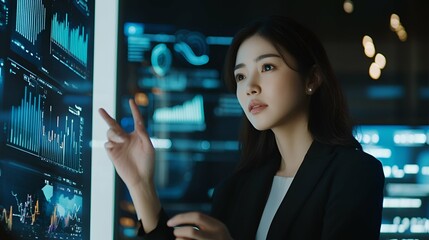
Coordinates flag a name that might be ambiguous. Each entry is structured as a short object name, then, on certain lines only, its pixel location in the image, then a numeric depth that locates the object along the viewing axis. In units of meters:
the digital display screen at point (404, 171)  4.98
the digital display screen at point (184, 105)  5.25
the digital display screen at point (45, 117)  0.99
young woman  1.50
